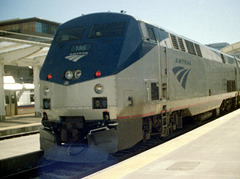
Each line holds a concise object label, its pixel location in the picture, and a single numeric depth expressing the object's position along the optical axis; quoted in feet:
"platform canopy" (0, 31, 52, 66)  56.34
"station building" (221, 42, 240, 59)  138.92
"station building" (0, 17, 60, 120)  58.94
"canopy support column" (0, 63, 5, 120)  66.74
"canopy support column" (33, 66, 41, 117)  74.22
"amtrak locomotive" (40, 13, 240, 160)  23.73
